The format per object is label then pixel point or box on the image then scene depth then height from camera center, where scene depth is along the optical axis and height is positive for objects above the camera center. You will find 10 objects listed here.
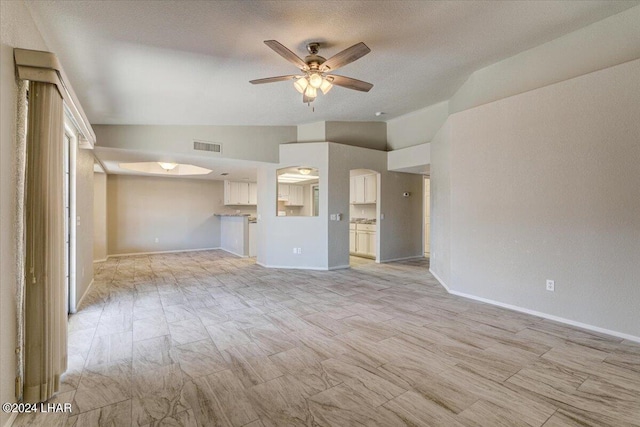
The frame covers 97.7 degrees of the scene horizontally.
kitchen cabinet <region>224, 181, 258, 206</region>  8.94 +0.63
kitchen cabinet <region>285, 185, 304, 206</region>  9.86 +0.59
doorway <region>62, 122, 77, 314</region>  3.33 -0.04
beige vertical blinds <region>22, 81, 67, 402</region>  1.71 -0.19
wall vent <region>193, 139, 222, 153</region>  5.33 +1.29
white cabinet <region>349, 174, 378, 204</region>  7.10 +0.61
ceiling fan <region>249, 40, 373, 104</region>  2.72 +1.48
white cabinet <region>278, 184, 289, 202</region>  9.63 +0.71
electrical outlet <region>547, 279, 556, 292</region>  3.11 -0.82
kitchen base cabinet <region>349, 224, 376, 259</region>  7.17 -0.74
